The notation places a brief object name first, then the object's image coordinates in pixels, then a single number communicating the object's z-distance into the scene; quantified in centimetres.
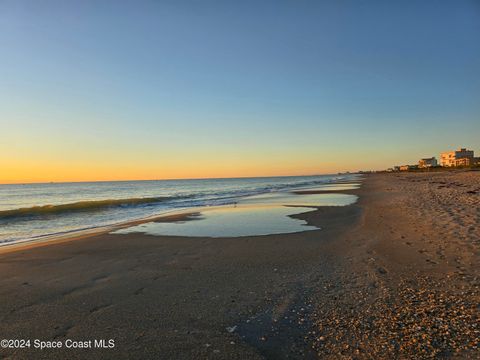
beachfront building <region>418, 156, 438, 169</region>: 18225
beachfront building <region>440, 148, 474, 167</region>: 14465
